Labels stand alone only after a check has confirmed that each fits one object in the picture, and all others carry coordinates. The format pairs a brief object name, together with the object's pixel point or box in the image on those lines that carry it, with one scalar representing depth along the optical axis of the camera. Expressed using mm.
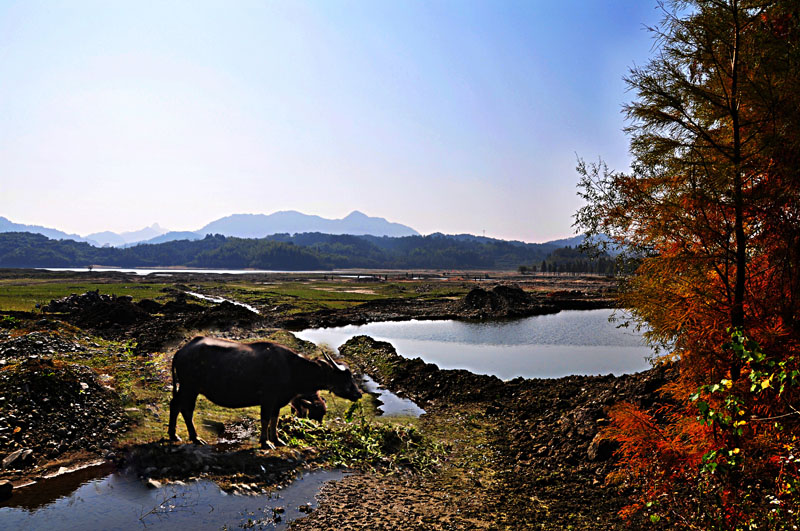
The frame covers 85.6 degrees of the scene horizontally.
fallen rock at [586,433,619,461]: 11069
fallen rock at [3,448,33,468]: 8438
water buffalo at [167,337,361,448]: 10297
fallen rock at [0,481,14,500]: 7620
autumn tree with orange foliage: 7738
